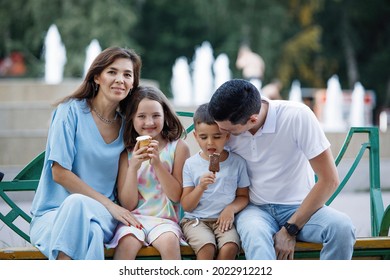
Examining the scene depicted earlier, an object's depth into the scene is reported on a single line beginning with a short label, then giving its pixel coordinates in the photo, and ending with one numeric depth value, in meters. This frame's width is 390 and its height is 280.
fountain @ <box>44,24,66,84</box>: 16.95
